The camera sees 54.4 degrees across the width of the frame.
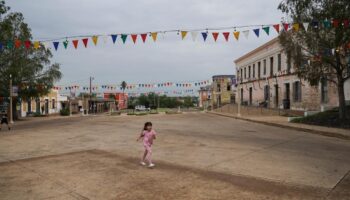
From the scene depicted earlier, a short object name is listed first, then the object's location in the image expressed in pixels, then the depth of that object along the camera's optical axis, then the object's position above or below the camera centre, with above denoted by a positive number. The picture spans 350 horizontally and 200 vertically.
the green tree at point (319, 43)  18.02 +3.20
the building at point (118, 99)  113.81 +0.61
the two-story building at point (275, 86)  28.72 +1.37
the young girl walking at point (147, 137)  8.38 -0.93
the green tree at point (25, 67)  34.66 +3.72
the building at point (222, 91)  70.85 +1.80
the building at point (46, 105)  50.57 -0.59
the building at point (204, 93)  101.36 +2.11
